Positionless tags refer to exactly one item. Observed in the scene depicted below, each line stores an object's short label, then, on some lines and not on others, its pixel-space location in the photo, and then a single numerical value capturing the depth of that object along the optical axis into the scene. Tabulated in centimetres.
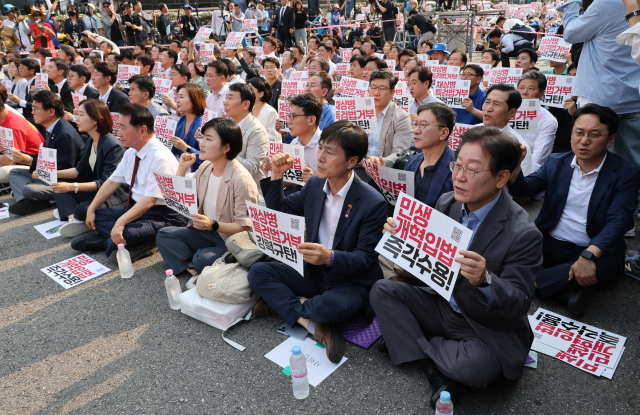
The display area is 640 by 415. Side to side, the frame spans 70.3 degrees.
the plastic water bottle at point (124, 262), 450
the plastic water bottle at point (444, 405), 241
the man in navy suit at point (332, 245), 324
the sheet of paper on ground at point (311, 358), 305
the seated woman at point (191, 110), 614
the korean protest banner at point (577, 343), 299
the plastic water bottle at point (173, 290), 394
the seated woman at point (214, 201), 414
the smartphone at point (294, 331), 346
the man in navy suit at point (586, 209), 346
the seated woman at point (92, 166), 525
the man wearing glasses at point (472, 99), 638
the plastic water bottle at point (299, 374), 280
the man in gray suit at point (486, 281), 240
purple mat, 335
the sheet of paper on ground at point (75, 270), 455
